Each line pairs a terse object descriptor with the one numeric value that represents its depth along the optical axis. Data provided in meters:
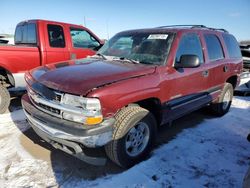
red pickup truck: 3.92
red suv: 2.07
